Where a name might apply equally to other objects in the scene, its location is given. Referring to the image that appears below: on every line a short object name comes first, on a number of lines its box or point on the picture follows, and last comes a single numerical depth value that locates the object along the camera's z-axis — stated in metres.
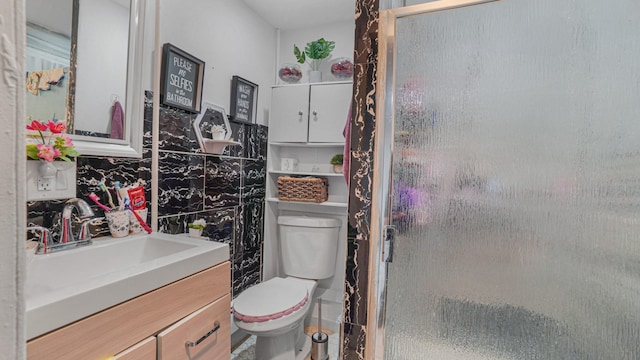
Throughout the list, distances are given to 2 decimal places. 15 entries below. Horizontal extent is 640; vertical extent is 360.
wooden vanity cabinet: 0.69
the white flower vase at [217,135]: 1.77
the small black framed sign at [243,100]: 1.97
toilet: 1.55
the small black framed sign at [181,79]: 1.47
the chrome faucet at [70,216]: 1.05
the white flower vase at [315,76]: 2.25
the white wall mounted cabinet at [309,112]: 2.14
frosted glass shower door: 0.85
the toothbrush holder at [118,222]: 1.21
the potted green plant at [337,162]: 2.21
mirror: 1.03
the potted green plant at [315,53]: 2.20
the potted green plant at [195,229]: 1.52
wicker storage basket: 2.18
